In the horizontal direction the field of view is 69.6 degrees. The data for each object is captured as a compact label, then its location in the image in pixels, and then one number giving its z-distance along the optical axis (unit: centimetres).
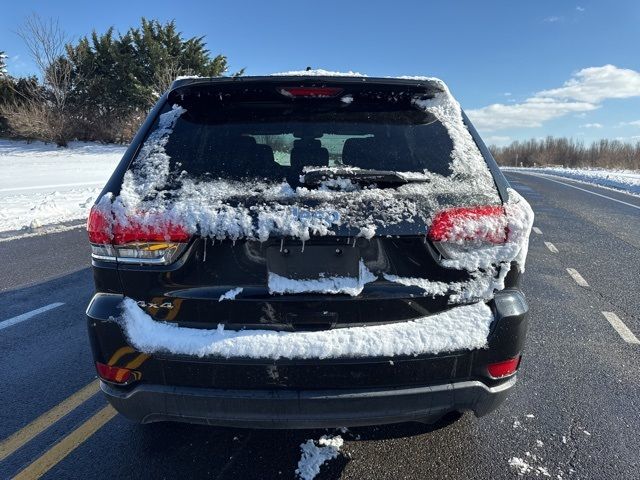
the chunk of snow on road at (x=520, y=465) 225
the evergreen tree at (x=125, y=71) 3881
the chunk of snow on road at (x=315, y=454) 220
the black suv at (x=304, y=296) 181
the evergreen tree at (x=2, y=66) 3897
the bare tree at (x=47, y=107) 3494
